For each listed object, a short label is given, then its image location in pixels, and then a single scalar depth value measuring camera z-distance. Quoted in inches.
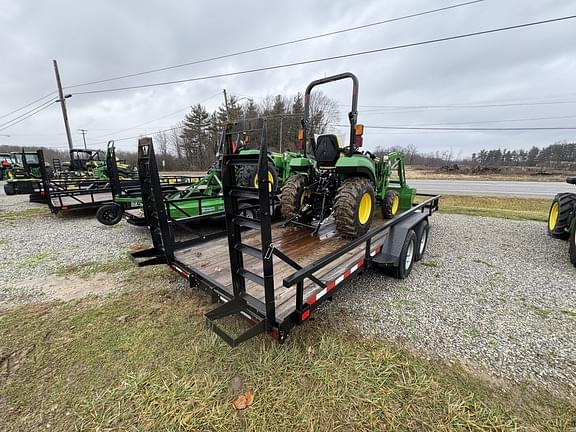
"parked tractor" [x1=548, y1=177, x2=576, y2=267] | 185.8
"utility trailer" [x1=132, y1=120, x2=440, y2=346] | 68.3
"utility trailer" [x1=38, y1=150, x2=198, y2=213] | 247.1
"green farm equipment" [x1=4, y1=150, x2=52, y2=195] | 338.3
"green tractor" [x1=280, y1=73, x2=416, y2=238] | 123.4
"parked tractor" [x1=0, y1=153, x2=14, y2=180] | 721.5
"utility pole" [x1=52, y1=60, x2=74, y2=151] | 648.4
